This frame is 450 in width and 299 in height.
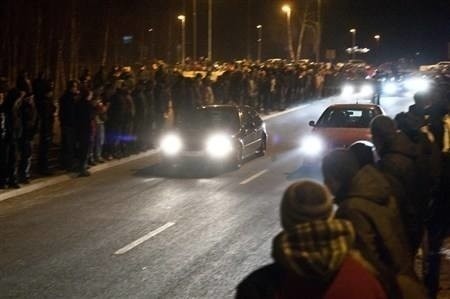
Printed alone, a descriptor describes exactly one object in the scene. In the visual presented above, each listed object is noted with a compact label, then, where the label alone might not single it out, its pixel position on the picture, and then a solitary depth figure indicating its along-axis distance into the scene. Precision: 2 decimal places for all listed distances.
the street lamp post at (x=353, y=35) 117.75
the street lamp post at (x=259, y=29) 94.35
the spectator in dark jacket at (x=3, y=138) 15.81
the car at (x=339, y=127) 18.12
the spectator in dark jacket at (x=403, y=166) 5.86
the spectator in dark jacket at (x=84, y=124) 18.64
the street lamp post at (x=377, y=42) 129.27
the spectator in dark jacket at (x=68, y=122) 18.77
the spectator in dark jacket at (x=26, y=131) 16.27
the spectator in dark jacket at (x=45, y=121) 17.94
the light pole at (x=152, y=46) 78.90
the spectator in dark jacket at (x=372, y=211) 4.40
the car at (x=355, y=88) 52.51
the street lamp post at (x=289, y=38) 84.04
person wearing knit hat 3.29
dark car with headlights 19.72
